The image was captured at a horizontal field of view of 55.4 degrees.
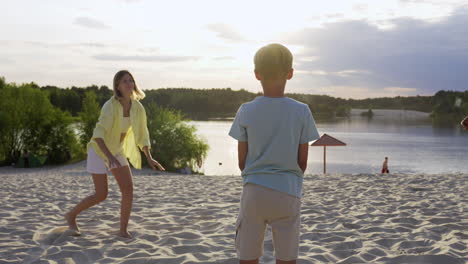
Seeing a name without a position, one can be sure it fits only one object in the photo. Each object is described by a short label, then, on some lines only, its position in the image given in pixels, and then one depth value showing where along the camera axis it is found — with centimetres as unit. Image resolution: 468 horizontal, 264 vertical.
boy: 243
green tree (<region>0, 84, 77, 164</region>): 2759
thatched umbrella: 1730
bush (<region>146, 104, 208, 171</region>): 2548
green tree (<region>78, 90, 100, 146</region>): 2830
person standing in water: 1950
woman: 455
